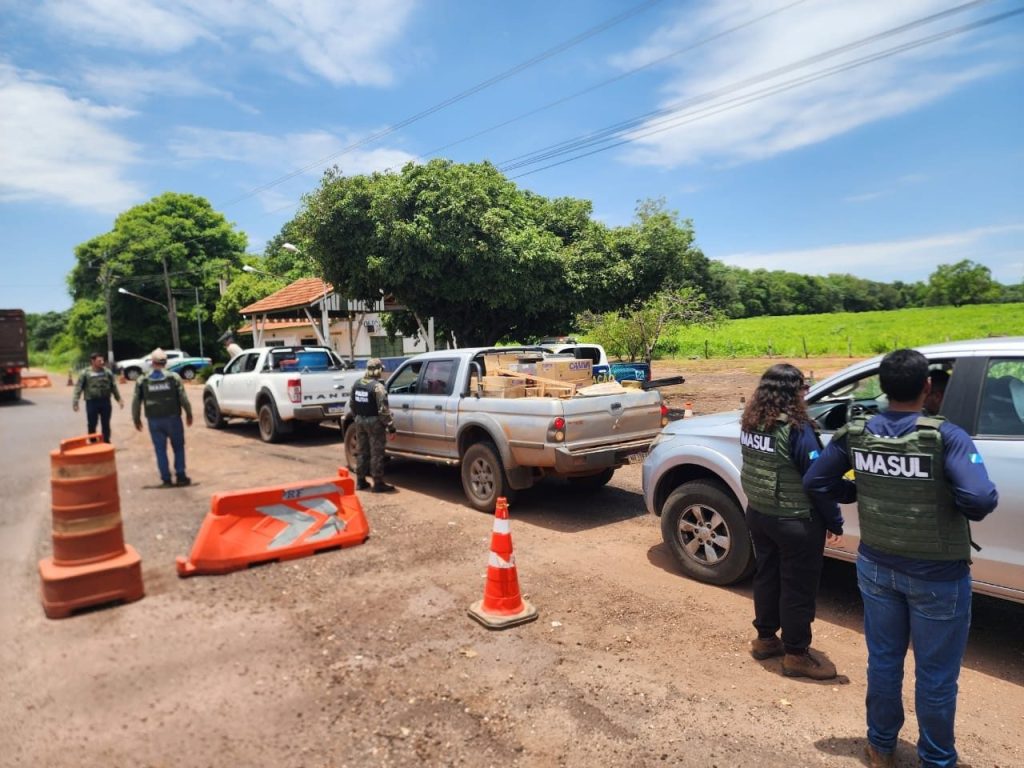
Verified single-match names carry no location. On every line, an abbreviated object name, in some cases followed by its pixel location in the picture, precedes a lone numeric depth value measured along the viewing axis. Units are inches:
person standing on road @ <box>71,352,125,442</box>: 421.1
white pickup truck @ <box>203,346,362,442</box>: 482.0
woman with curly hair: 142.6
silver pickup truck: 267.4
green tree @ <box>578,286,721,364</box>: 705.6
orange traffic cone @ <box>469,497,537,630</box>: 178.9
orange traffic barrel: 188.7
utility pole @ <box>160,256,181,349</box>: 1613.3
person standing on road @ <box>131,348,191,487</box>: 349.4
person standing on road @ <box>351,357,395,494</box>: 323.6
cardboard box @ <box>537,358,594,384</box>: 304.0
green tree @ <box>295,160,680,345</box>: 552.4
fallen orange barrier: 218.2
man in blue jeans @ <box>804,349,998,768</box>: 103.0
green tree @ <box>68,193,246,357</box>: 1787.6
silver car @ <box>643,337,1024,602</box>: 142.9
